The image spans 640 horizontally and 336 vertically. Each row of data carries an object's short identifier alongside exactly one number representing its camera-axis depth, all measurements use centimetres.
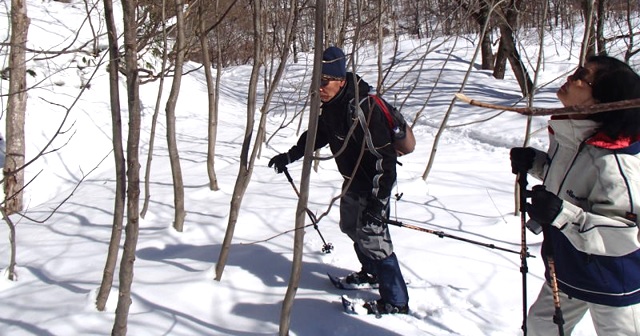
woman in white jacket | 192
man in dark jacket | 287
